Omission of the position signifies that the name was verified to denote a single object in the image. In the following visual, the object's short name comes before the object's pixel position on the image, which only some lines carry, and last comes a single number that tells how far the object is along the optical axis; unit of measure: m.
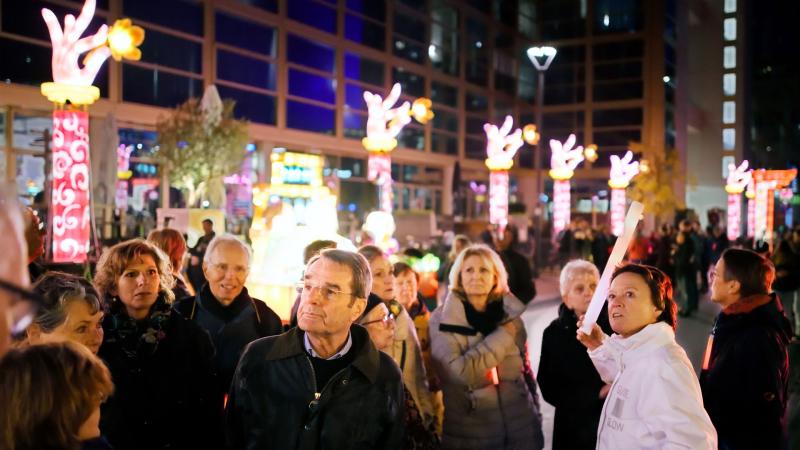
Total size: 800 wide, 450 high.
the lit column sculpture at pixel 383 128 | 15.76
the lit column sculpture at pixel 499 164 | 22.84
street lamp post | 17.38
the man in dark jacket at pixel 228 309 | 3.90
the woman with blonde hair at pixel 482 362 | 4.07
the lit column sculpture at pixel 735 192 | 31.77
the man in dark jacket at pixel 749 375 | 3.51
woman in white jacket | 2.46
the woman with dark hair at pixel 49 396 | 1.77
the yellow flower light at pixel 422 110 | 15.30
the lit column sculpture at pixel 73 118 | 8.91
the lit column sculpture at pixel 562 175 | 24.92
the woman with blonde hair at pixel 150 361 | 3.12
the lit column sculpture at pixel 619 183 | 27.05
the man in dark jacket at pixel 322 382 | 2.54
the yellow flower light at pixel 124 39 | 8.56
